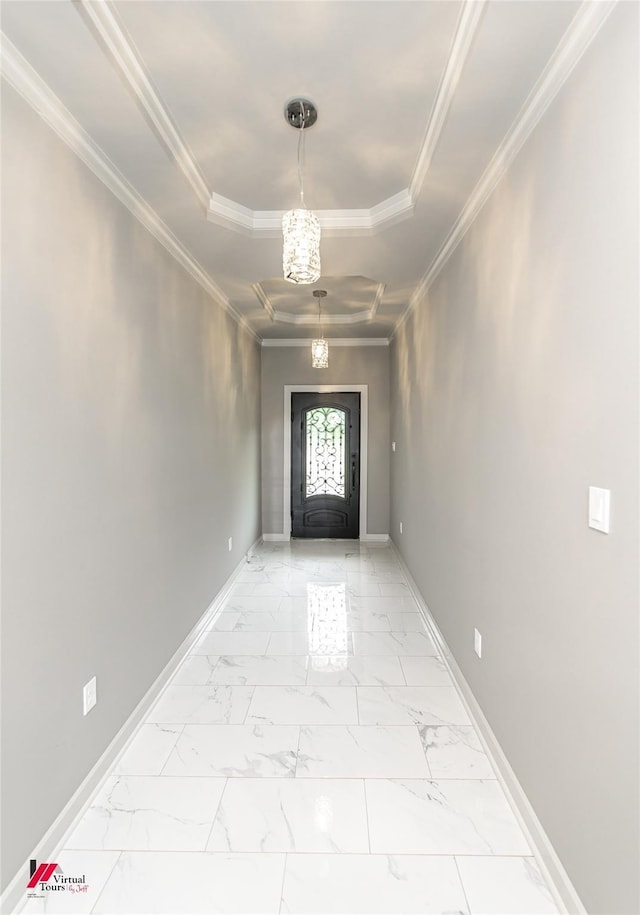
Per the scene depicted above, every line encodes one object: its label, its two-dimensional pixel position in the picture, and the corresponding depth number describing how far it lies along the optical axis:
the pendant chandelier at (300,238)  1.92
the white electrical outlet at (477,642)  2.44
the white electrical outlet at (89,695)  1.96
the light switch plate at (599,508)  1.31
